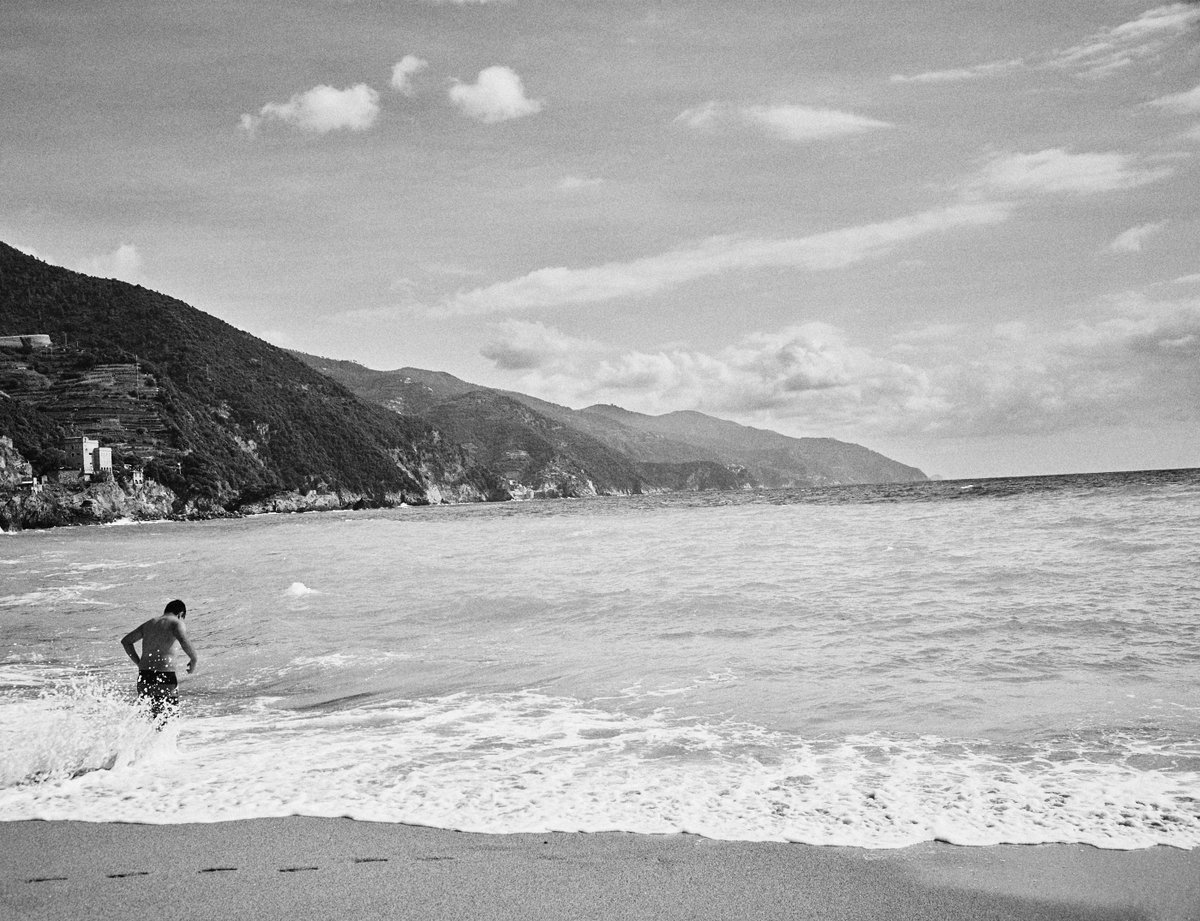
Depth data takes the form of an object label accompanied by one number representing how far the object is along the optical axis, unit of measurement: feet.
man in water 26.23
